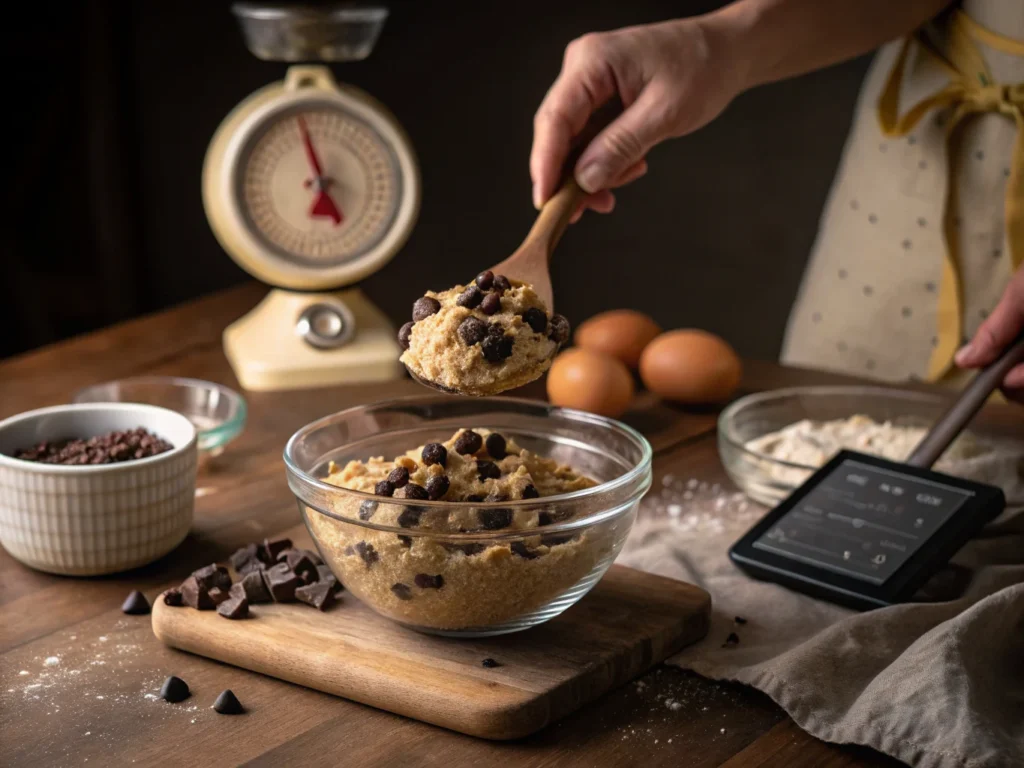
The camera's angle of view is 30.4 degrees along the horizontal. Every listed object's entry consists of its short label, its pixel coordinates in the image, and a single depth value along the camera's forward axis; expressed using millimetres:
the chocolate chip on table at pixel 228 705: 800
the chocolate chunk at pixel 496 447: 872
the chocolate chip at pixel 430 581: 816
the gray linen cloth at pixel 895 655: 778
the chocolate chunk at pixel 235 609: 847
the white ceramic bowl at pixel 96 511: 886
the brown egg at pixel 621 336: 1174
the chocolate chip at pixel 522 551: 820
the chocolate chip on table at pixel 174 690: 809
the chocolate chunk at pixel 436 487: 832
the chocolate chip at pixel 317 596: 861
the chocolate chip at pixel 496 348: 855
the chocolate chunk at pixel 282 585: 864
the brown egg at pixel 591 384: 1095
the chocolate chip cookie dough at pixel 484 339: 859
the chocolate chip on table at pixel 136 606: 878
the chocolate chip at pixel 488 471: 855
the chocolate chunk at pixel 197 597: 853
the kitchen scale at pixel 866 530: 881
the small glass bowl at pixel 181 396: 1073
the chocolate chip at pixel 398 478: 836
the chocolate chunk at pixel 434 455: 851
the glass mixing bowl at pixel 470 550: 816
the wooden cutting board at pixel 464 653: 794
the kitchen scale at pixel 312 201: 1181
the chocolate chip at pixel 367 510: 820
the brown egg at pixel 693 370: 1115
